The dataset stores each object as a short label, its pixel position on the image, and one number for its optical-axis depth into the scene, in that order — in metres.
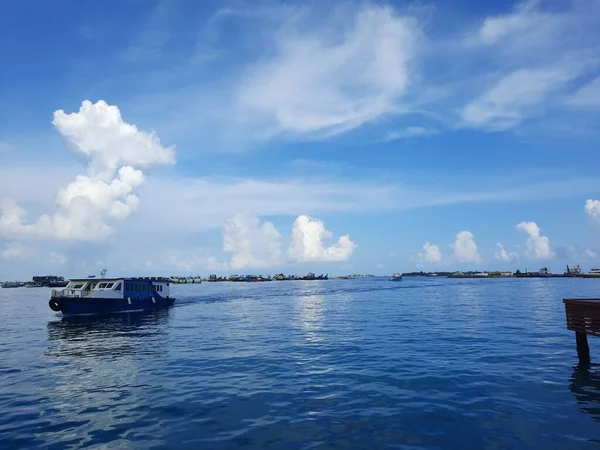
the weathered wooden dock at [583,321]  22.20
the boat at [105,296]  55.44
